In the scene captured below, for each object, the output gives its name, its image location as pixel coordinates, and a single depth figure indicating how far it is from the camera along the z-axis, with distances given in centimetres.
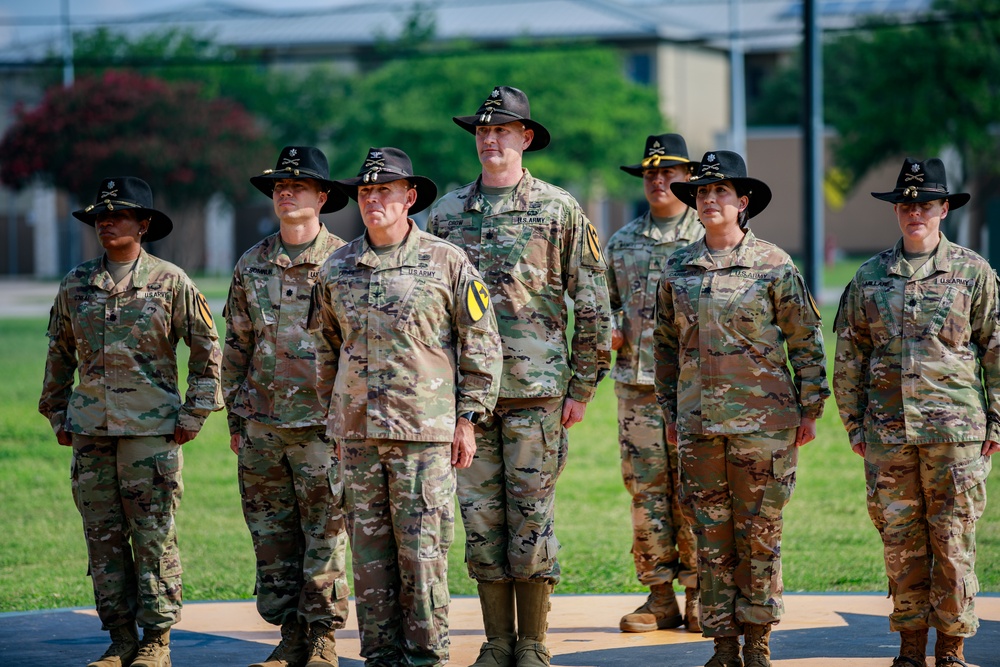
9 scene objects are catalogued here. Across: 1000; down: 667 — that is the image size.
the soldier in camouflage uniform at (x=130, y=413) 1235
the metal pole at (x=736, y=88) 8500
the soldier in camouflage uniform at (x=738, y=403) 1171
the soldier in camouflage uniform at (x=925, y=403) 1153
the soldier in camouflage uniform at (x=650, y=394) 1405
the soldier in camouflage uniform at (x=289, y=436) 1220
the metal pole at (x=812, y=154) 3055
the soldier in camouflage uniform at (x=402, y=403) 1095
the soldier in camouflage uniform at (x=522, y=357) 1206
